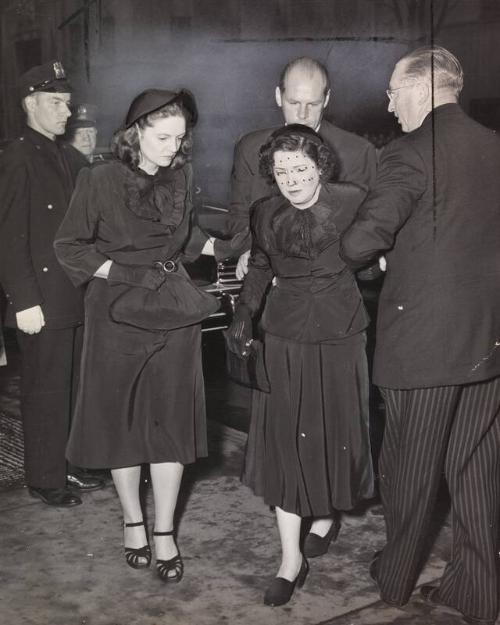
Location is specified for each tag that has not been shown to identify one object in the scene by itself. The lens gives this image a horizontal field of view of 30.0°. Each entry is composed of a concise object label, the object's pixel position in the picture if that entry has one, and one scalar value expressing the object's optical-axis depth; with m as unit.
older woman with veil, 3.81
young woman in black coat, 3.99
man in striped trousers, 3.35
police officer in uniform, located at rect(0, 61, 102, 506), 4.75
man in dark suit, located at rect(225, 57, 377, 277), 4.41
